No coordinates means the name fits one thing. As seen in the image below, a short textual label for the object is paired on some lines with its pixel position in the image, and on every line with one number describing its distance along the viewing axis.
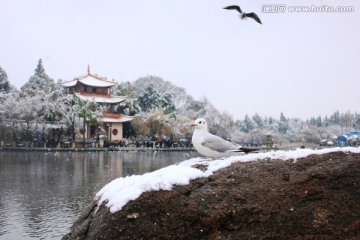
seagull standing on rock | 3.73
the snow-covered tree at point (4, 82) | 48.88
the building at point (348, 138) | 28.73
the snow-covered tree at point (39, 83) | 45.16
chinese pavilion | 45.16
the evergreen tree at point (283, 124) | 79.69
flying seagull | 5.53
